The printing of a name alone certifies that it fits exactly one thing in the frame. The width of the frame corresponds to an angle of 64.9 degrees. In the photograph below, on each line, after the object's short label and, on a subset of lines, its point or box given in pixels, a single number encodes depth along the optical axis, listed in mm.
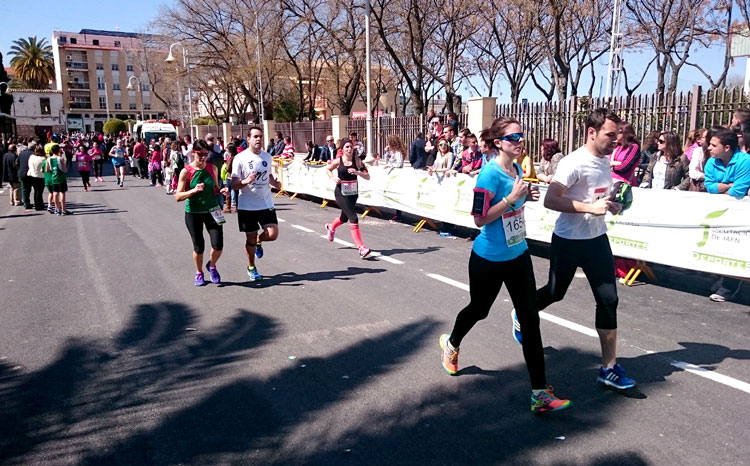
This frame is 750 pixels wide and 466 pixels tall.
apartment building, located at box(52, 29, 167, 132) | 101312
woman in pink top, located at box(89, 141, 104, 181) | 24562
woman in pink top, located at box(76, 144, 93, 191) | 20531
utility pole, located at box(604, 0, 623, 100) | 20016
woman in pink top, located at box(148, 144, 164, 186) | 22453
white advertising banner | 6281
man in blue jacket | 6496
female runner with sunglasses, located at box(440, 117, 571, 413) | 3779
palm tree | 81125
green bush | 74438
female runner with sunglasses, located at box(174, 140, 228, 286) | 6812
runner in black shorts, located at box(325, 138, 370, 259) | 8875
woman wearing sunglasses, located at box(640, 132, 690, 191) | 8422
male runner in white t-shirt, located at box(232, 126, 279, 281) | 7207
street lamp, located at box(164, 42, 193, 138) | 34219
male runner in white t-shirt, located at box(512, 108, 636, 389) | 4004
